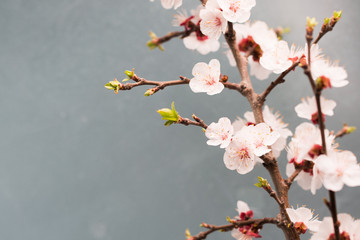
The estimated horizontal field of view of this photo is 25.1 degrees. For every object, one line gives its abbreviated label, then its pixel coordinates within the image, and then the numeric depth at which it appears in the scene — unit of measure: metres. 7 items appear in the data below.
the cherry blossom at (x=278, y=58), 0.54
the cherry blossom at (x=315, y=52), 0.52
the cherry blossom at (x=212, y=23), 0.55
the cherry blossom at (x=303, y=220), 0.52
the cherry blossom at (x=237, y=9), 0.55
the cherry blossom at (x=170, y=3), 0.57
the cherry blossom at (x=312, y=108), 0.49
